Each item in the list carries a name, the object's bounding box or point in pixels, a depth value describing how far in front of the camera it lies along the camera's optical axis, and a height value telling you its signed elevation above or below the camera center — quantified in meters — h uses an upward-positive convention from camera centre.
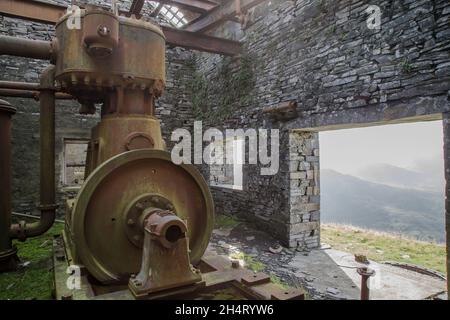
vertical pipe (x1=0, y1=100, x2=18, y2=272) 3.66 -0.33
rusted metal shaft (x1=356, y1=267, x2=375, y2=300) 2.75 -1.09
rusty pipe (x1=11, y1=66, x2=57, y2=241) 3.45 +0.18
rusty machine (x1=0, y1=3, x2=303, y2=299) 2.30 -0.23
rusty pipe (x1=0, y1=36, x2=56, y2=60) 3.15 +1.19
